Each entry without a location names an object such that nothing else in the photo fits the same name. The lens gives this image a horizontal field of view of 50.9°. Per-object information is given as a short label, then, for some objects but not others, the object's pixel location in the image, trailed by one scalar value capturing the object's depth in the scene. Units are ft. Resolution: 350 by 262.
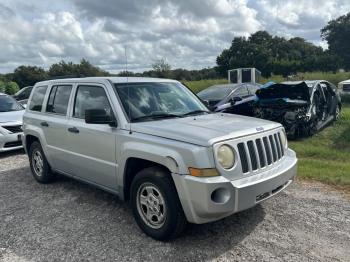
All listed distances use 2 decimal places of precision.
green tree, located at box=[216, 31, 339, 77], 188.44
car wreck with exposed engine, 33.24
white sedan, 30.78
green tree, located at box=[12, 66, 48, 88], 187.45
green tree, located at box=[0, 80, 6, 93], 127.85
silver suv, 12.29
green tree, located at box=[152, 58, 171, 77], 150.08
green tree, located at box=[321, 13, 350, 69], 210.79
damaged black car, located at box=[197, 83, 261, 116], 35.53
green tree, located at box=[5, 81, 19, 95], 127.73
